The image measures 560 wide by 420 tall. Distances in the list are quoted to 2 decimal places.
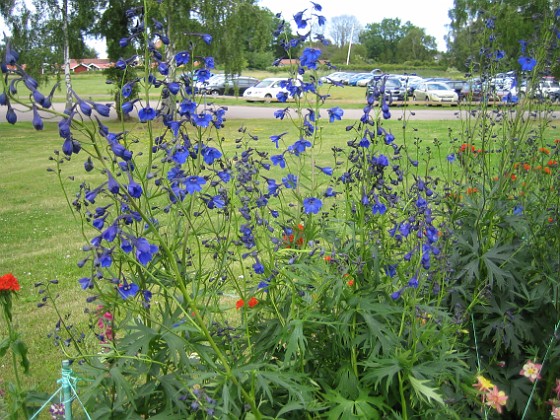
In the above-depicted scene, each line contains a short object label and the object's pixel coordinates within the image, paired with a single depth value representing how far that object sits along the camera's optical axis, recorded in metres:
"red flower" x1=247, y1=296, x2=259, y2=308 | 2.45
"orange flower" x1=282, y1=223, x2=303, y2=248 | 2.62
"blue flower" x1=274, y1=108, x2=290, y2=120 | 2.57
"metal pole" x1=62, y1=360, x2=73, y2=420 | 2.04
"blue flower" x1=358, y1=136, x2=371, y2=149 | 2.38
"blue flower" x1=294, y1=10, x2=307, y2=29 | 2.49
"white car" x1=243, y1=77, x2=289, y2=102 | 30.34
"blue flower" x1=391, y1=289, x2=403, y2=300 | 2.21
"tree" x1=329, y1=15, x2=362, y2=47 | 53.74
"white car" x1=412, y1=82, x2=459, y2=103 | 27.53
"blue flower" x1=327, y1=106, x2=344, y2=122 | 2.56
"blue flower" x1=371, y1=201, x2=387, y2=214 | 2.35
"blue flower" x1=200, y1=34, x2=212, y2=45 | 2.30
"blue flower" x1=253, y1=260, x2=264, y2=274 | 2.38
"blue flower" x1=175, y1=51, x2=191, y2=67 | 2.24
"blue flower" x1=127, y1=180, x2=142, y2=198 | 1.70
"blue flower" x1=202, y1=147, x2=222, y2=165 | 2.23
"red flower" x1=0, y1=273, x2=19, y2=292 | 2.60
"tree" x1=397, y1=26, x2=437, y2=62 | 70.75
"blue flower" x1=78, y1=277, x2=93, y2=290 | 1.97
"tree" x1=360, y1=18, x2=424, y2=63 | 76.38
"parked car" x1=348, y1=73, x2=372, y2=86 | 38.59
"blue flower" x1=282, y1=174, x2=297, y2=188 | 2.59
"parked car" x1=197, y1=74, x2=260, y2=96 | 33.88
